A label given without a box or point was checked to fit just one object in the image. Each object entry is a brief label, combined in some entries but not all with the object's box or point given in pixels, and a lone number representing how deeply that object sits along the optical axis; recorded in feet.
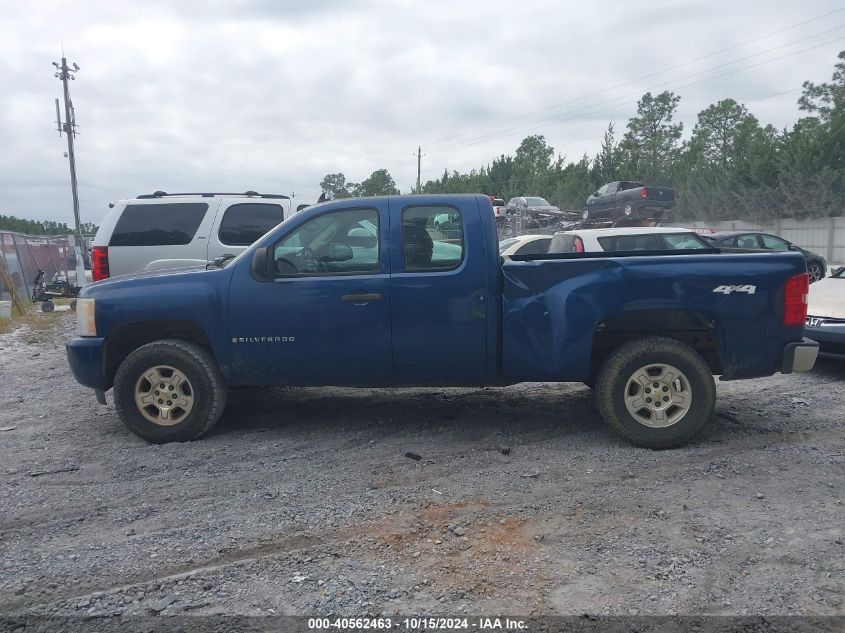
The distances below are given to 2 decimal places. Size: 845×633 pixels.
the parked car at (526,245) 41.78
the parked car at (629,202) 77.36
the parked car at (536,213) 92.61
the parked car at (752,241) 62.18
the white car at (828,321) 23.97
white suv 30.27
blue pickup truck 17.01
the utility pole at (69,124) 114.21
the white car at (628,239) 32.42
